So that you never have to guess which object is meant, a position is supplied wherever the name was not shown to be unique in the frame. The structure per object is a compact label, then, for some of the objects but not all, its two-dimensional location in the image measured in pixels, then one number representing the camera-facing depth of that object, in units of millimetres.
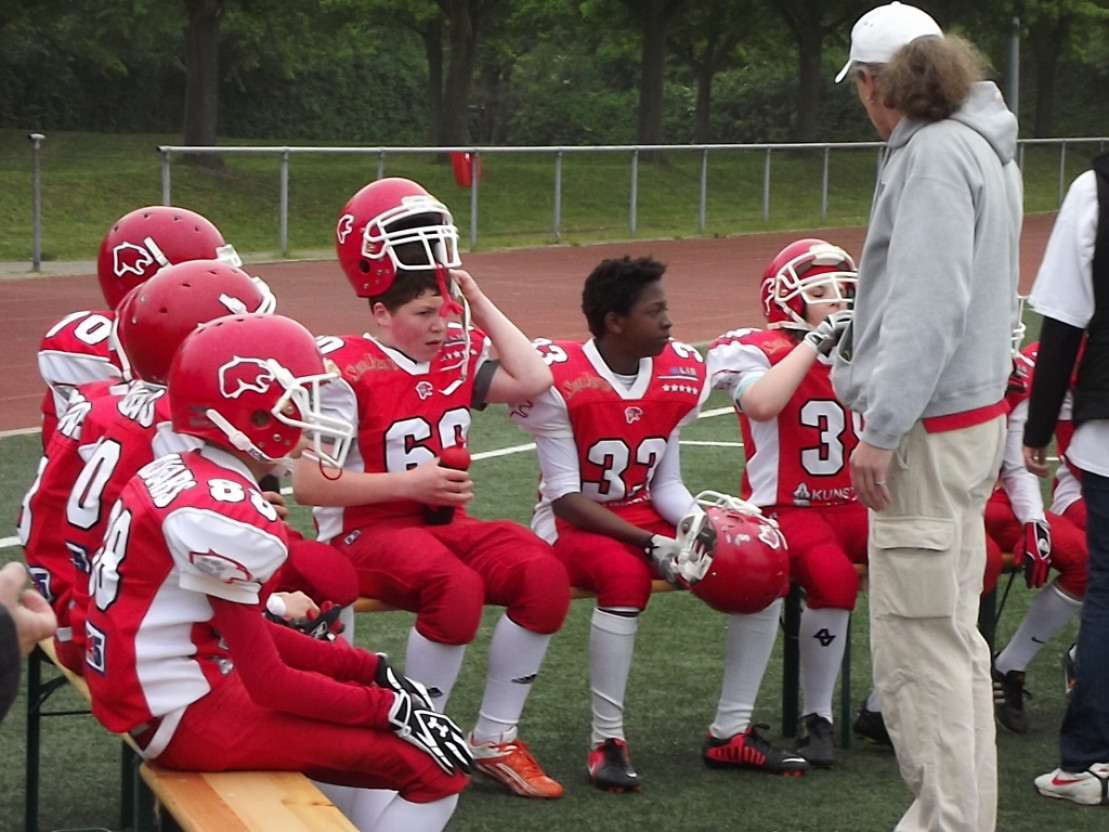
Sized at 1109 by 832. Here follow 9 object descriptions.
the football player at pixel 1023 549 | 9503
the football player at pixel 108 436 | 6812
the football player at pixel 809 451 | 8911
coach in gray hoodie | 6757
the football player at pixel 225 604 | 5704
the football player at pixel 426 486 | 8071
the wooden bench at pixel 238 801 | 5687
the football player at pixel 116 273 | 8360
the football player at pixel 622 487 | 8594
